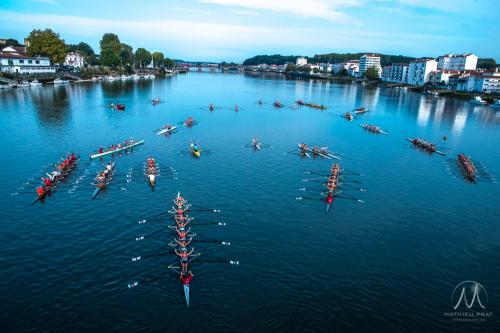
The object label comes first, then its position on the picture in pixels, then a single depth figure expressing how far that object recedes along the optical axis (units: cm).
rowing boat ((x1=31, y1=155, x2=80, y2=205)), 3674
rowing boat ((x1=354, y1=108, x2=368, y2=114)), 11026
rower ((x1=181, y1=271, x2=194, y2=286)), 2394
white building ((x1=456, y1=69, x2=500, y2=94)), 15612
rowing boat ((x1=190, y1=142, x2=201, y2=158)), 5388
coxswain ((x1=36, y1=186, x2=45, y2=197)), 3662
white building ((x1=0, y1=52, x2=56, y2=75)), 14212
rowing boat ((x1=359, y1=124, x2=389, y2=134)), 7950
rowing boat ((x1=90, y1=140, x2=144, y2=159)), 4996
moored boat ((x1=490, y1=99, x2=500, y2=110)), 12805
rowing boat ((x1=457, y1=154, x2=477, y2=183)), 4903
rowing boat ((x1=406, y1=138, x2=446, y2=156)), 6284
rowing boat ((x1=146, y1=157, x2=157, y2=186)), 4108
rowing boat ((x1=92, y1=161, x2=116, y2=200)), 3799
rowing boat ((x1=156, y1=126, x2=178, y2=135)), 6867
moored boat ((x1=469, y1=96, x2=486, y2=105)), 13525
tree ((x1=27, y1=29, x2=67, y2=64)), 15562
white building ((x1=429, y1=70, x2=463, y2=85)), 19795
